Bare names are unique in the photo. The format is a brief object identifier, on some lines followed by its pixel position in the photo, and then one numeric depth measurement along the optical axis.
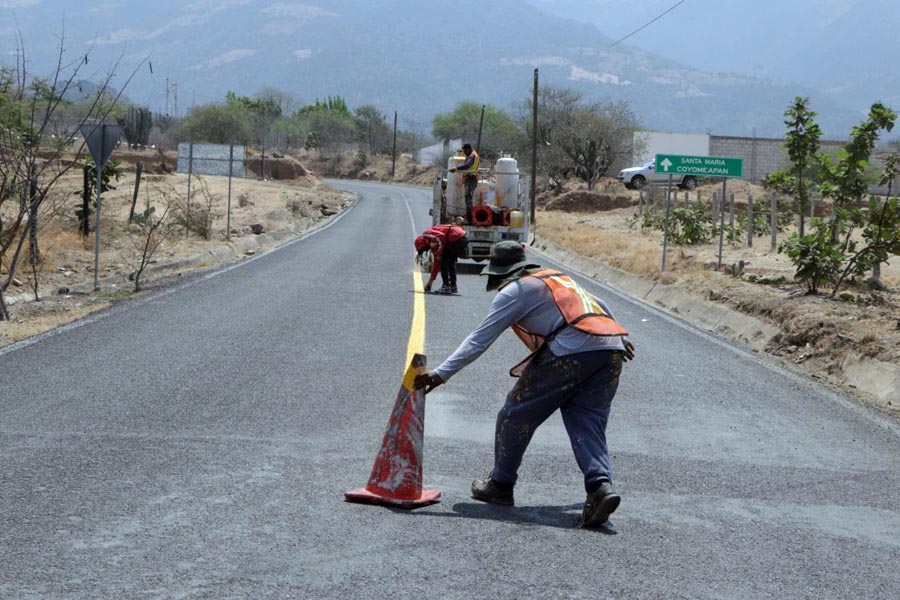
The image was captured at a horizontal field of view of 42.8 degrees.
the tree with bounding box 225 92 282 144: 160.88
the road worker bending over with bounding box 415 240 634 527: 6.27
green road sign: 22.50
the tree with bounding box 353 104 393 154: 159.88
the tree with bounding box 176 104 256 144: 119.56
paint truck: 26.88
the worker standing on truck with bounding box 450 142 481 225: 26.80
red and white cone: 6.38
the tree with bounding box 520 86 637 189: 74.56
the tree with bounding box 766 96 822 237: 20.03
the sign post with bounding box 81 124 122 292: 18.83
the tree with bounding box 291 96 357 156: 147.38
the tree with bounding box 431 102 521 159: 127.36
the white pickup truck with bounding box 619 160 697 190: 61.38
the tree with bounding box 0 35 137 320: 17.28
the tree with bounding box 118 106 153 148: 90.94
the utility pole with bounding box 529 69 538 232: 47.31
